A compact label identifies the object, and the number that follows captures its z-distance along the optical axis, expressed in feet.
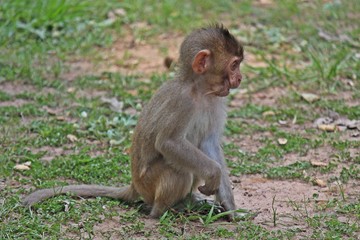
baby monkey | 40.88
